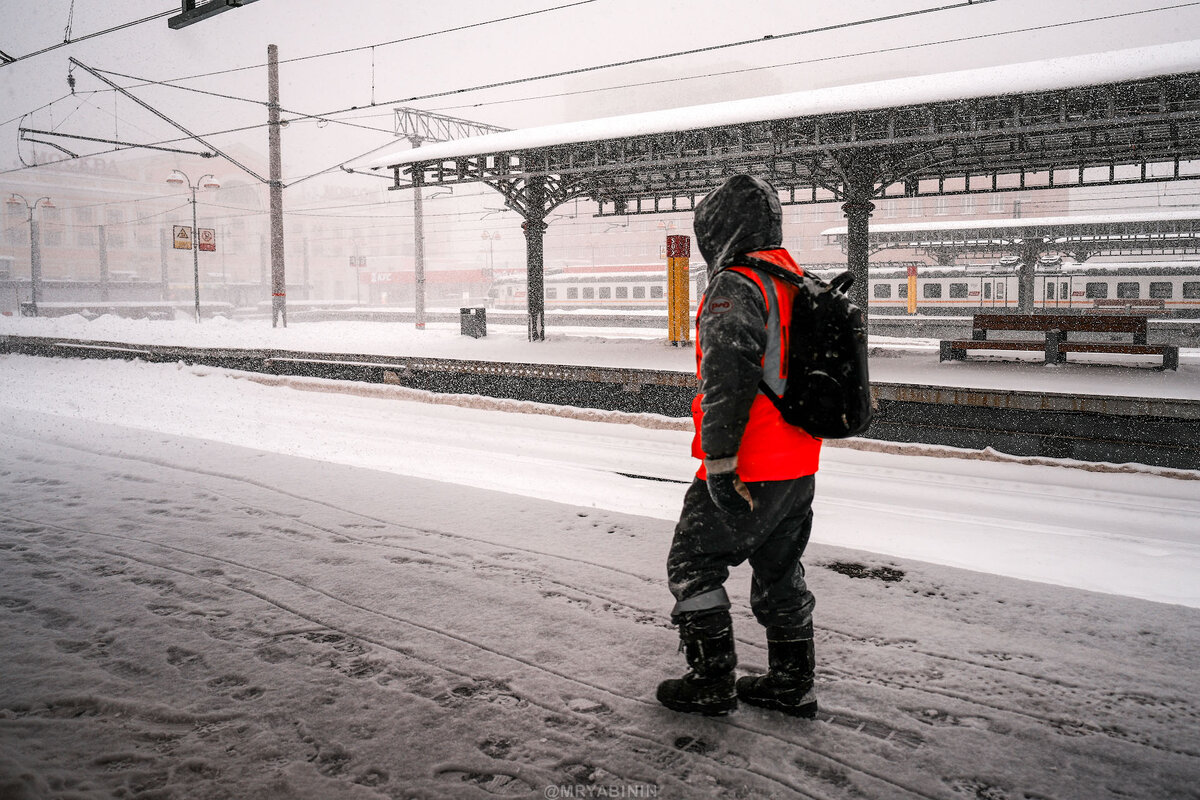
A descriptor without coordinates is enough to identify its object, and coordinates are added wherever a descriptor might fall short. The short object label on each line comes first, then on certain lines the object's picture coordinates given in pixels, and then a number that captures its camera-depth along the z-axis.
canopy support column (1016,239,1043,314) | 30.27
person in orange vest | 2.56
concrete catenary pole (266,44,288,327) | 24.16
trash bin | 23.42
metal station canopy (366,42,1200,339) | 12.09
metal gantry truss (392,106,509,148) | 25.74
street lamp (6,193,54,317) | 39.67
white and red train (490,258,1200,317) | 28.14
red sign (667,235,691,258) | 19.64
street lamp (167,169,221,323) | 27.36
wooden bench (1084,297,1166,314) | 26.89
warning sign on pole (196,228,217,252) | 29.94
